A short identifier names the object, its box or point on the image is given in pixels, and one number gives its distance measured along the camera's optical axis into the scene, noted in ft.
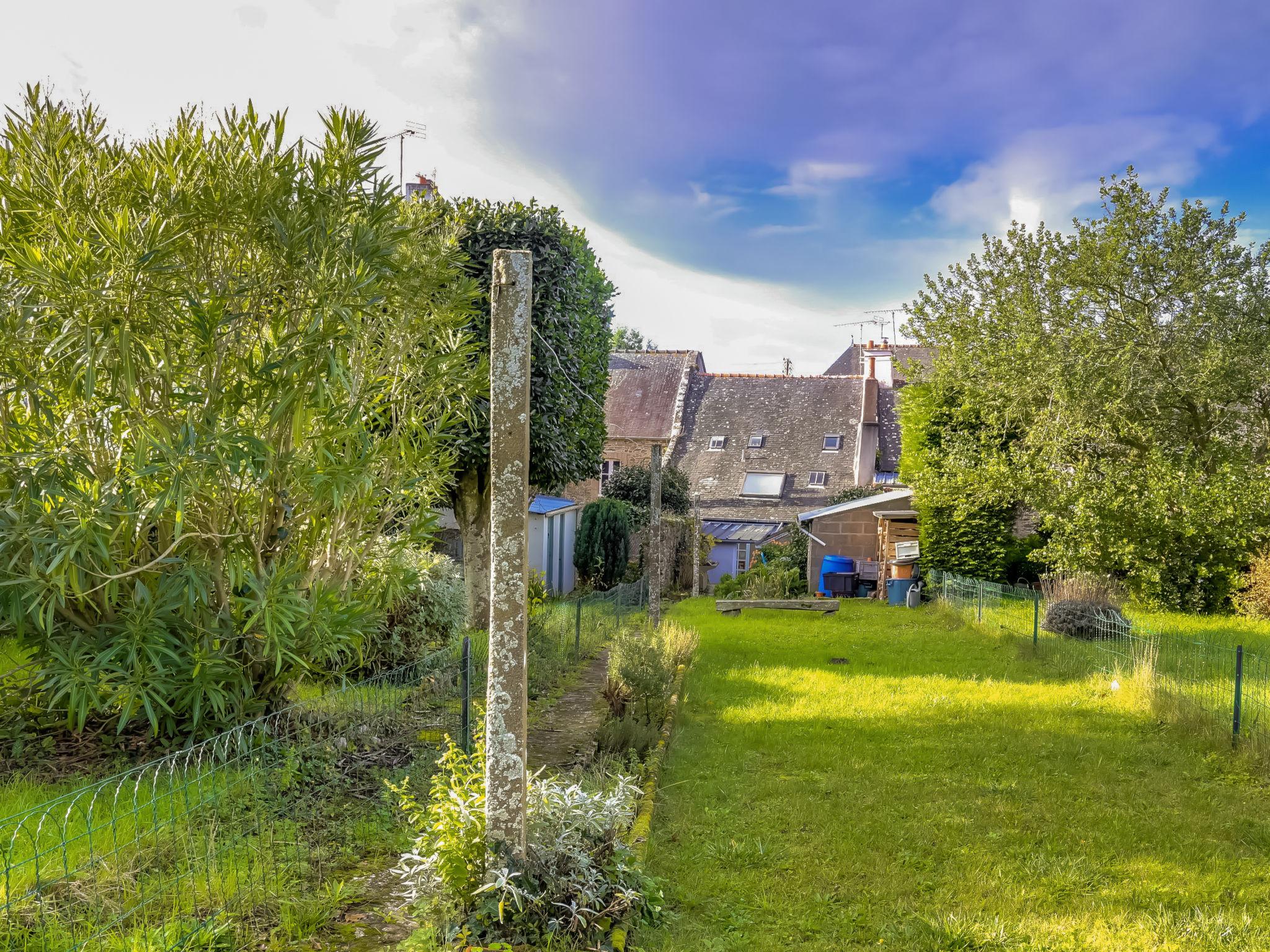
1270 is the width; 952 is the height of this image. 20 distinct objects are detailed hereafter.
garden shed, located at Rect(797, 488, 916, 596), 83.25
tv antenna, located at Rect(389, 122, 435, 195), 48.81
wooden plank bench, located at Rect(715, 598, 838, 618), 63.26
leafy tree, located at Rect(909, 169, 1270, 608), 56.85
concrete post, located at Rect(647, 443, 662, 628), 51.49
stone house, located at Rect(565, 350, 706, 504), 111.65
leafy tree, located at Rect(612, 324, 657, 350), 181.47
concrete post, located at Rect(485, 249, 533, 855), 13.76
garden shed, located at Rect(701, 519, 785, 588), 96.37
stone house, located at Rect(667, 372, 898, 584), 98.89
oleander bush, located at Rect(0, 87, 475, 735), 18.51
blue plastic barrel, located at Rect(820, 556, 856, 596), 80.12
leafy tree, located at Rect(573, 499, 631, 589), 76.43
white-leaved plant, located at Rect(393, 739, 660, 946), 13.10
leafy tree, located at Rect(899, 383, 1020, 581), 66.33
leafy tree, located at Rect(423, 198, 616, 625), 44.16
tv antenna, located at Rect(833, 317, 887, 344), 123.44
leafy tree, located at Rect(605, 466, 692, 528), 88.22
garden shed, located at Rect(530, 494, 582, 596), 66.90
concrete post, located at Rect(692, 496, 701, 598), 82.74
